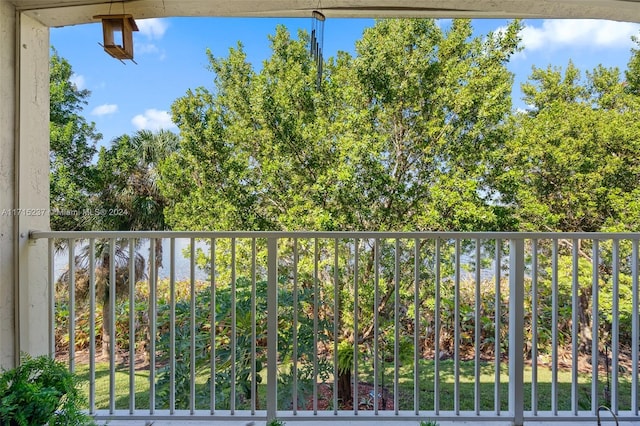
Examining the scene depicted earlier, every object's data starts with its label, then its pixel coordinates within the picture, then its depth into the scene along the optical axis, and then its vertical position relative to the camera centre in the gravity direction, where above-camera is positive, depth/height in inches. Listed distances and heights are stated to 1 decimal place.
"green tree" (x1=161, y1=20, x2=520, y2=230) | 226.1 +47.7
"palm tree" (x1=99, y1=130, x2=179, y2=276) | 238.0 +22.4
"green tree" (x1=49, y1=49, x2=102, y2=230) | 212.2 +36.9
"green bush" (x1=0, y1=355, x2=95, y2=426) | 53.1 -29.0
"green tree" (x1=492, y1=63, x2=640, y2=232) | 219.3 +29.2
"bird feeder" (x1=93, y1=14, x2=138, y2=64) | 73.1 +37.0
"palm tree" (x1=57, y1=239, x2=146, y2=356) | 212.1 -42.2
